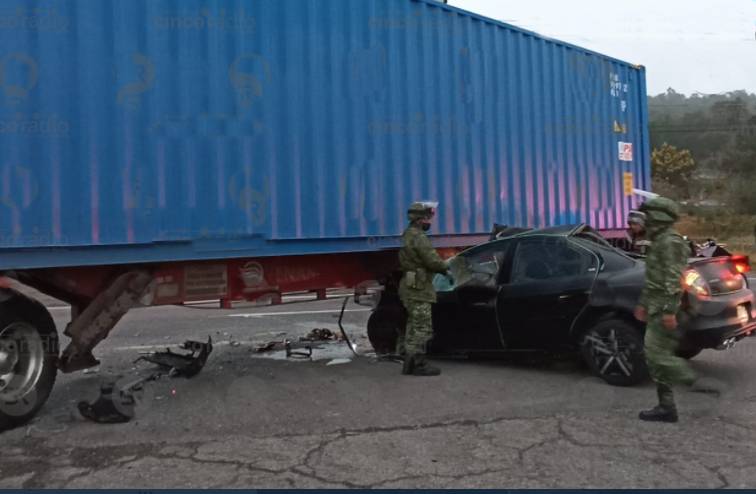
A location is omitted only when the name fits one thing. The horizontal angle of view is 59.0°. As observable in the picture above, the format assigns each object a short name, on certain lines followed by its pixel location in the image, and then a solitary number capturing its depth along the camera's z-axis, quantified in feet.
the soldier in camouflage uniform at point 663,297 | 14.69
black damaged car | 17.15
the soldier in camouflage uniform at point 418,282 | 19.62
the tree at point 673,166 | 199.82
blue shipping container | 14.87
